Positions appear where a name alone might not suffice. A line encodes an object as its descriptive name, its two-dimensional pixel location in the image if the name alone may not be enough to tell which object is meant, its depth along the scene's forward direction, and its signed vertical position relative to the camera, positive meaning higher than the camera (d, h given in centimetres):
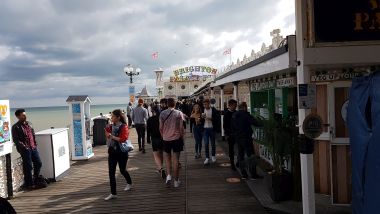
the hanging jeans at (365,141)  288 -41
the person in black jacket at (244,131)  707 -67
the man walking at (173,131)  690 -61
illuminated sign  6506 +498
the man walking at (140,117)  1100 -51
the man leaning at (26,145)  713 -82
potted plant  559 -84
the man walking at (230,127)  804 -66
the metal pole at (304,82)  443 +17
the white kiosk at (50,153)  791 -111
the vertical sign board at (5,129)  660 -44
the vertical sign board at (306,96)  440 -1
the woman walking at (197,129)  933 -81
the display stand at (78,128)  1059 -75
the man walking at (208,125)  884 -67
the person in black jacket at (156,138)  756 -80
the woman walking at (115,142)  627 -71
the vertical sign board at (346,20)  431 +90
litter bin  1411 -128
